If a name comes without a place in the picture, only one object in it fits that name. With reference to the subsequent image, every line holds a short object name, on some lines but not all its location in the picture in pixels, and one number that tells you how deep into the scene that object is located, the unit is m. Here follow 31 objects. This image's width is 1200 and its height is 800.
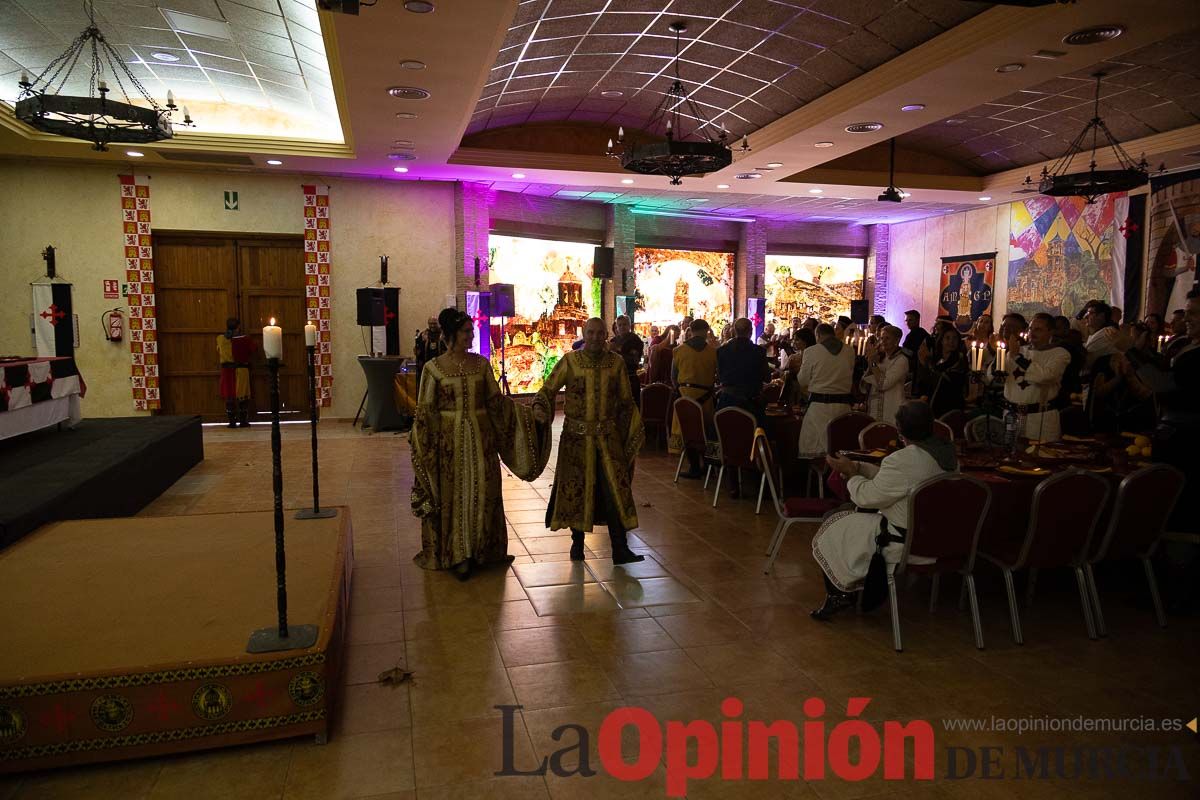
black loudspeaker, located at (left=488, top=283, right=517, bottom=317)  11.92
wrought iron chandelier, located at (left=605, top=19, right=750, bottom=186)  7.50
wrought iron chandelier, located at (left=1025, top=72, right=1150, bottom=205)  7.98
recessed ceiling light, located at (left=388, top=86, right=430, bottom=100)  7.37
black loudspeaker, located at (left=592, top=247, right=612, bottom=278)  14.06
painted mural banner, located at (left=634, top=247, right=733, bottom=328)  16.69
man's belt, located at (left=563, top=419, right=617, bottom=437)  4.89
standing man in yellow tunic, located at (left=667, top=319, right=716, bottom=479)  7.56
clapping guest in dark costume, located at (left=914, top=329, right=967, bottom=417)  7.61
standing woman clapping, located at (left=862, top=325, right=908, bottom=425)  7.01
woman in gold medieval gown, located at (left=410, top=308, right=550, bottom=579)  4.68
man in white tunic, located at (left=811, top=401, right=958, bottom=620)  3.64
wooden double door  11.52
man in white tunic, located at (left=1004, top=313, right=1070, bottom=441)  5.52
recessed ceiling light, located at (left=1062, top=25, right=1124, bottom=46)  5.96
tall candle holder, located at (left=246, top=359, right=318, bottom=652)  2.93
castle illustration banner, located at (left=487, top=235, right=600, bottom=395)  14.29
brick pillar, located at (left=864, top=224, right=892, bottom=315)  18.22
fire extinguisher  11.22
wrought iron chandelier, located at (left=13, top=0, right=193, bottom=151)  6.41
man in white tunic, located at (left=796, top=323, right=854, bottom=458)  6.54
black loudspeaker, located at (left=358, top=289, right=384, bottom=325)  10.98
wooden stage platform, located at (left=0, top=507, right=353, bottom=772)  2.73
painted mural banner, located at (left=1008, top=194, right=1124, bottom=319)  12.45
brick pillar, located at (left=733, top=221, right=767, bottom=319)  17.17
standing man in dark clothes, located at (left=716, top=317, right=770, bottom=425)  6.86
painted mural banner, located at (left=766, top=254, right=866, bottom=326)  18.34
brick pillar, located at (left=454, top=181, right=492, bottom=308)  12.45
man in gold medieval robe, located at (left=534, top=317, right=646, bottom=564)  4.88
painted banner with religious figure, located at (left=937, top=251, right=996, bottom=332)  14.89
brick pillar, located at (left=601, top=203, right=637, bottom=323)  15.06
